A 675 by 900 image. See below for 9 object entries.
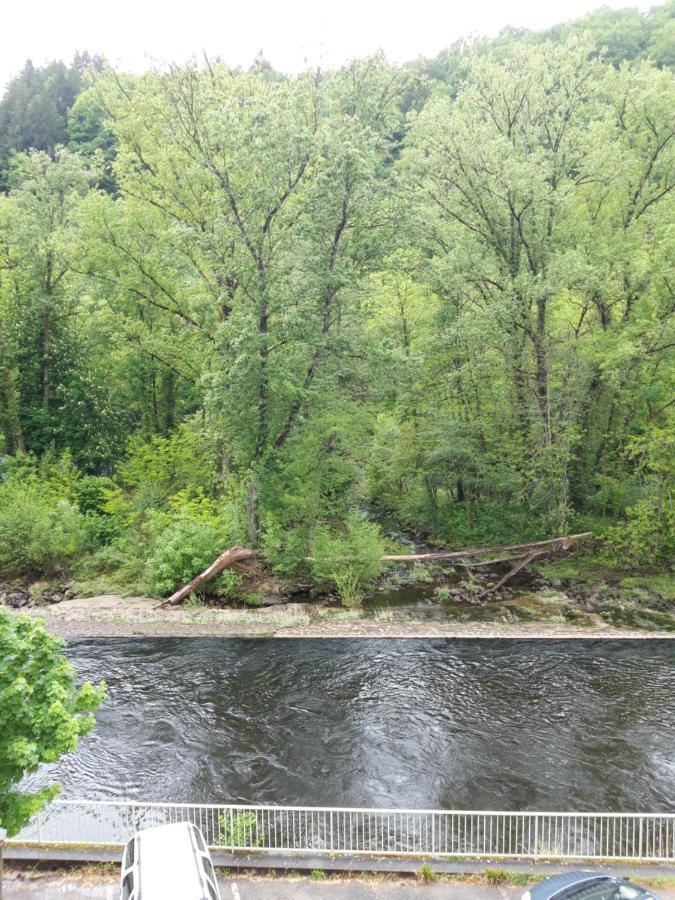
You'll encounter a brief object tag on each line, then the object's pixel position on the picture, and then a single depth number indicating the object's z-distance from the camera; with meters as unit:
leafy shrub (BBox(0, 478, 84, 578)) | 24.05
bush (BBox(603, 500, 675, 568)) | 23.73
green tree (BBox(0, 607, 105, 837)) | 7.37
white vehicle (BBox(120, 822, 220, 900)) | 7.49
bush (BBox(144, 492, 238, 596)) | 23.03
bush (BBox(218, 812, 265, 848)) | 9.36
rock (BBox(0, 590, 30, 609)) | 22.24
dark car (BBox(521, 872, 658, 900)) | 7.59
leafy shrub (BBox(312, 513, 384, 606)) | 23.11
